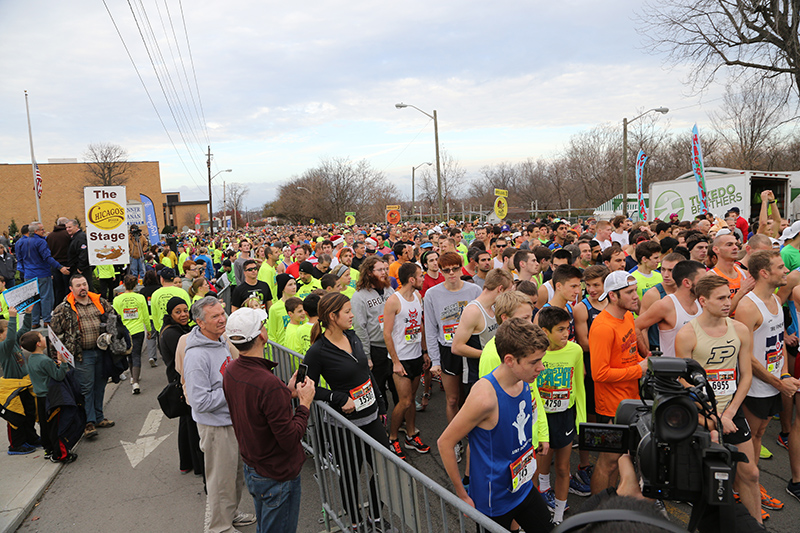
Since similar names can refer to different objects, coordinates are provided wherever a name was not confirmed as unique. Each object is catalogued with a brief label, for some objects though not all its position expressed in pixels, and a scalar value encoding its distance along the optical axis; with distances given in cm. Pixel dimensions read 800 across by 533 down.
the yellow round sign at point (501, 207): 1858
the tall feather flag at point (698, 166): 1445
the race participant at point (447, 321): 518
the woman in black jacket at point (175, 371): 505
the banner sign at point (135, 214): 1714
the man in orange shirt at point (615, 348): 378
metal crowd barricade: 229
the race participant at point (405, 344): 528
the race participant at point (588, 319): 446
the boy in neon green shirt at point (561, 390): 363
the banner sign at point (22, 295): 792
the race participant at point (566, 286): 432
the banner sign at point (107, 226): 970
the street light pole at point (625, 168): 2754
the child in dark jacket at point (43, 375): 536
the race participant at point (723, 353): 362
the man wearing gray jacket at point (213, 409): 390
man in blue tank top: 265
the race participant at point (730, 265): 519
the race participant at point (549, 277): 558
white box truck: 1891
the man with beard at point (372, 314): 563
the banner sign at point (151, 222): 1894
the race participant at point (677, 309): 421
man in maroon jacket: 293
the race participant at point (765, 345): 399
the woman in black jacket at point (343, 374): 374
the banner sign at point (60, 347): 562
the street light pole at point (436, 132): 2626
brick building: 6228
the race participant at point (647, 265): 594
